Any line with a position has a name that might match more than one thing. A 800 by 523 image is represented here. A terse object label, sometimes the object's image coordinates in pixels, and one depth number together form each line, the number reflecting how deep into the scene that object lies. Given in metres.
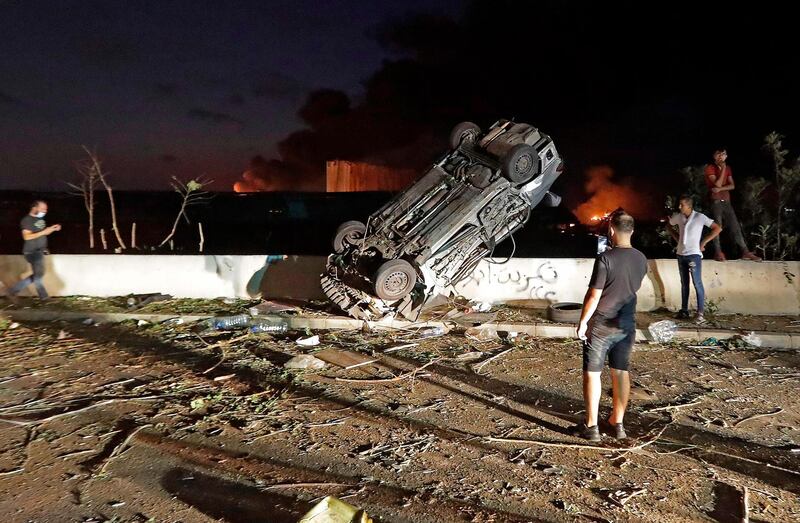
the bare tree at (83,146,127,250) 12.46
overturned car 7.64
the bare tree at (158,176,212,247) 12.37
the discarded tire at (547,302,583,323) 8.05
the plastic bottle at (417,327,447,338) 7.65
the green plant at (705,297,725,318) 8.65
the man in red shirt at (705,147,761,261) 8.78
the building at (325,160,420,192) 24.72
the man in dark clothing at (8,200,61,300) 8.90
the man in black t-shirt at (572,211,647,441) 4.11
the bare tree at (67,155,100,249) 12.69
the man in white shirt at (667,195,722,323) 7.80
